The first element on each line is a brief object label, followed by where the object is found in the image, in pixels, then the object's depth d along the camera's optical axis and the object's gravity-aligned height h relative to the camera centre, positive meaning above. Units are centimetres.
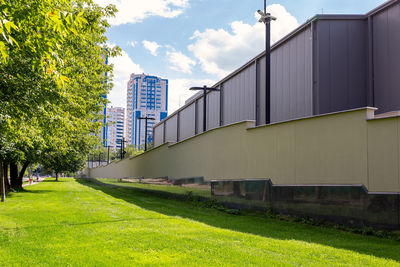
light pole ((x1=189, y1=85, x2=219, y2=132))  2111 +421
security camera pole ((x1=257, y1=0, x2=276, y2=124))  1437 +486
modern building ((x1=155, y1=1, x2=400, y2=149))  1389 +403
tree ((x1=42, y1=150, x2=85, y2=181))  2850 -8
